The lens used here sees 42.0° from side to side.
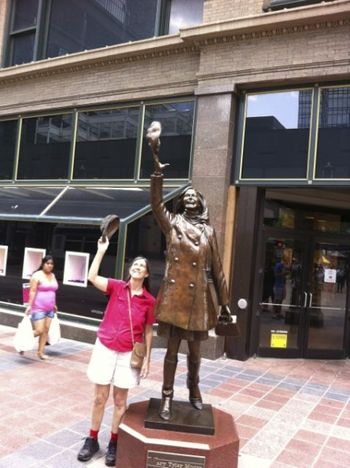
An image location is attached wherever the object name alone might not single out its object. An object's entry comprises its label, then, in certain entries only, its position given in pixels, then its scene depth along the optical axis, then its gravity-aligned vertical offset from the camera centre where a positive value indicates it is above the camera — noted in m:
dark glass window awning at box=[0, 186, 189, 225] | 8.43 +0.90
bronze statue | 3.74 -0.22
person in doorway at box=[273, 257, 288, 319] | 8.65 -0.41
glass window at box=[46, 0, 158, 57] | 10.03 +5.24
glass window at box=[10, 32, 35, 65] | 11.73 +5.07
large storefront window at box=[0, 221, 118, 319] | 8.76 -0.13
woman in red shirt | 3.80 -0.74
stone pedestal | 3.43 -1.46
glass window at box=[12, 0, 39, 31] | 11.80 +5.99
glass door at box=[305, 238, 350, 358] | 8.89 -0.59
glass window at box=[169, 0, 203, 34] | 9.42 +5.09
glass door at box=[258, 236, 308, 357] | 8.54 -0.64
